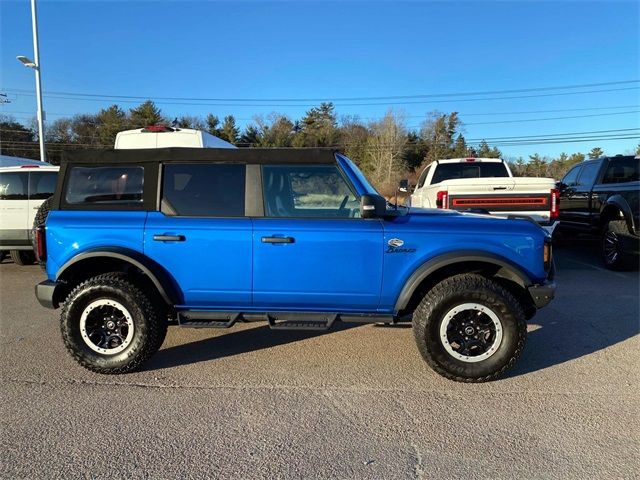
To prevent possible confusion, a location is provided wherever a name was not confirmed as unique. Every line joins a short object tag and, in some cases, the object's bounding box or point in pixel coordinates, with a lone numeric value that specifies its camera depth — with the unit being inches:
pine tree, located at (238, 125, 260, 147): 2330.2
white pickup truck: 296.0
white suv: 338.6
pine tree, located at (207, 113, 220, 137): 2333.2
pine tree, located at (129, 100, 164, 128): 1987.0
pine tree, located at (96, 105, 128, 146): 2095.2
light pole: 791.7
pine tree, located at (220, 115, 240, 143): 2283.5
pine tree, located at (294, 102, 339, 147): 2304.4
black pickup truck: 328.2
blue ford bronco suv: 154.9
